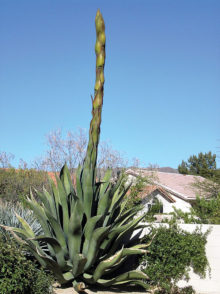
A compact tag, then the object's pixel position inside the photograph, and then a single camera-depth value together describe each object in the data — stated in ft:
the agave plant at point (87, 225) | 24.21
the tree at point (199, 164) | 171.94
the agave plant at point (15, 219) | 32.17
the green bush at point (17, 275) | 20.56
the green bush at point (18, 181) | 63.38
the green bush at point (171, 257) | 28.55
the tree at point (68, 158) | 90.94
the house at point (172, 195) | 98.22
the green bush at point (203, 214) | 34.58
